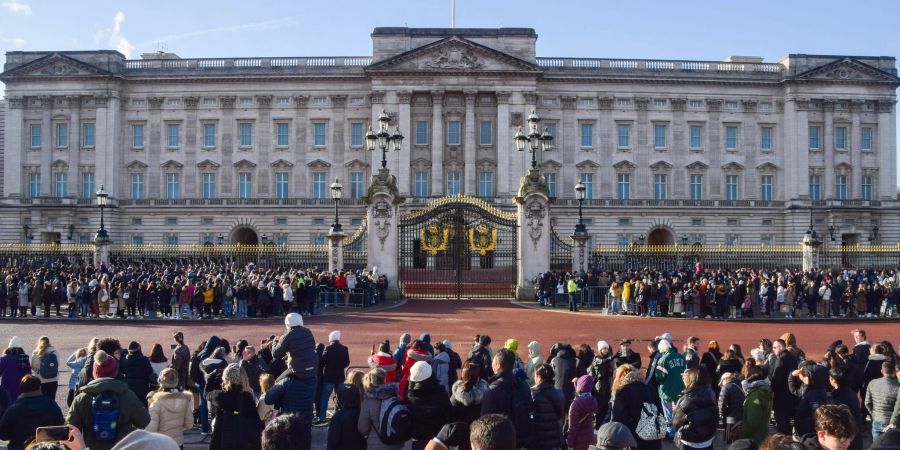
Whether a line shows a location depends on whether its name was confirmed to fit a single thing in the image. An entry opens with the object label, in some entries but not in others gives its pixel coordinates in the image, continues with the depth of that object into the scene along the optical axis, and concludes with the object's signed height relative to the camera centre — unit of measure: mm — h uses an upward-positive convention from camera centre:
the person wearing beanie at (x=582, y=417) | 8086 -1902
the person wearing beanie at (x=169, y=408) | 7980 -1791
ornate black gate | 31219 +73
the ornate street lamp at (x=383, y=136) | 29703 +4461
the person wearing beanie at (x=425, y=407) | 7625 -1692
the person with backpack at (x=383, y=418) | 7363 -1750
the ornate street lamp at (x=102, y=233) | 36125 +496
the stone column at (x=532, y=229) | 29969 +607
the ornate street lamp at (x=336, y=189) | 34375 +2538
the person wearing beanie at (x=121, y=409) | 7055 -1601
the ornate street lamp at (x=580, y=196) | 31588 +2220
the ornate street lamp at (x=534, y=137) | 29094 +4351
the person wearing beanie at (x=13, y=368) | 10469 -1793
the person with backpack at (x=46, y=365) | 10867 -1804
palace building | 58688 +7968
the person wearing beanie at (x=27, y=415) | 7094 -1683
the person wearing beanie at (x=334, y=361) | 11164 -1783
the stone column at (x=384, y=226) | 30406 +724
